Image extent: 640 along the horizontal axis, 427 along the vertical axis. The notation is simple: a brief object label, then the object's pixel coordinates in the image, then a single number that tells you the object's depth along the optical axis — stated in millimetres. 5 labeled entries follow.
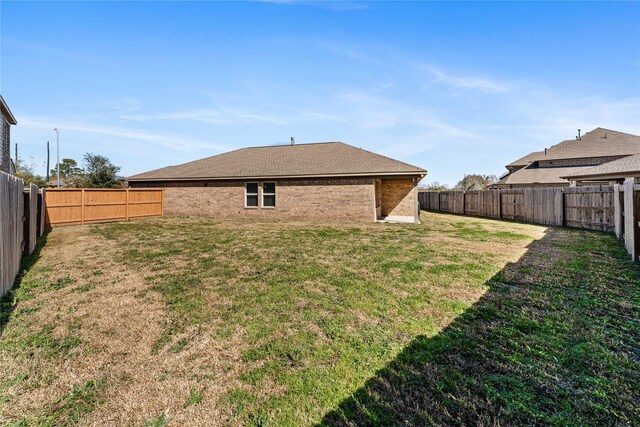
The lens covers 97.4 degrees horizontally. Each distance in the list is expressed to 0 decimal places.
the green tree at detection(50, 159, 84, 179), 45262
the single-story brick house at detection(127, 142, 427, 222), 14641
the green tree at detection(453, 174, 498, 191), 44947
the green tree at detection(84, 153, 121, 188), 29156
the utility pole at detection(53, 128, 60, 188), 37156
